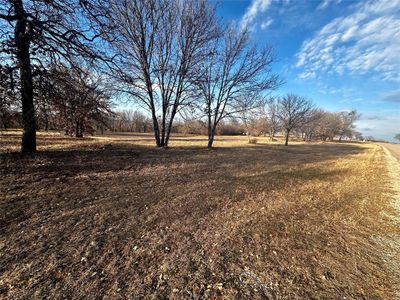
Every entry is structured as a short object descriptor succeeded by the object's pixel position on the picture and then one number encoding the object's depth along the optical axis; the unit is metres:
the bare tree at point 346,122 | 70.53
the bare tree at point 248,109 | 17.67
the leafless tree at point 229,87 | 17.17
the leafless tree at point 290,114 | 31.16
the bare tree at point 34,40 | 5.48
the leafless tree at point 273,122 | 35.86
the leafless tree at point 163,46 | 12.87
